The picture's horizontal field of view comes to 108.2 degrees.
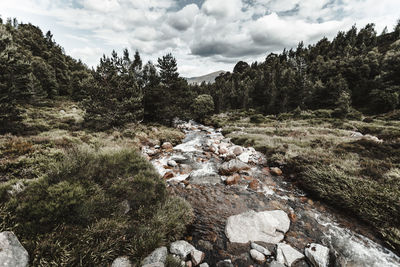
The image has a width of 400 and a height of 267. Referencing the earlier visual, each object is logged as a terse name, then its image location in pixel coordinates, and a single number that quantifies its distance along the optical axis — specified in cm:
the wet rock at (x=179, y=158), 986
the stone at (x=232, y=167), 815
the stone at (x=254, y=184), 685
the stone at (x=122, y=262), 293
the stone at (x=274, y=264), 341
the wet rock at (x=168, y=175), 759
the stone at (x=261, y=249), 374
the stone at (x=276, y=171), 815
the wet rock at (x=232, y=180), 707
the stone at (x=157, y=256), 310
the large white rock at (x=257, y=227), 417
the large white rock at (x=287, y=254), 355
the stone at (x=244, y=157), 973
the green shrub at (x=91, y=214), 294
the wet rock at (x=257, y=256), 357
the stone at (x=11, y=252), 241
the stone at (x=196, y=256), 344
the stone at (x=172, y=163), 904
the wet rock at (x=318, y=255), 348
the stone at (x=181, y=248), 353
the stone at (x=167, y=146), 1280
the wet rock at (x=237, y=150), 1099
